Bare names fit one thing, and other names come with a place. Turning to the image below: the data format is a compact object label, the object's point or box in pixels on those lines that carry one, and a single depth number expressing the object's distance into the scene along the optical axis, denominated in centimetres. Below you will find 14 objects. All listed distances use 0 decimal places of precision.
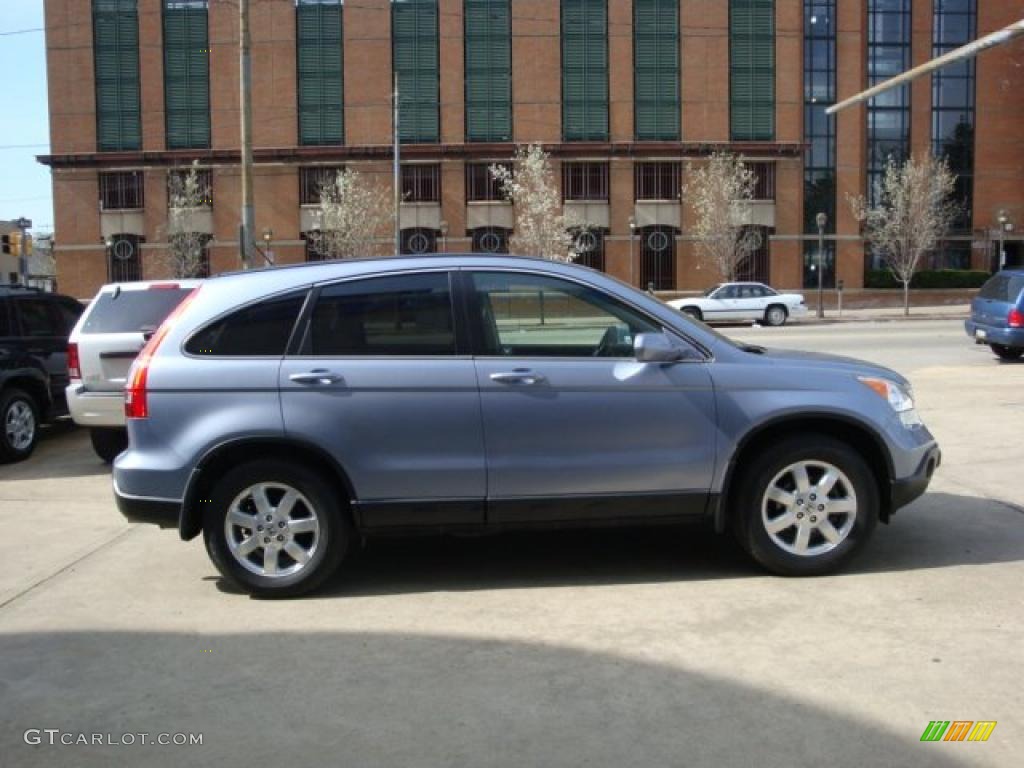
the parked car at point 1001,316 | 1775
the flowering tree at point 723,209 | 4625
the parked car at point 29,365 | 1013
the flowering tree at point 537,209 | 4553
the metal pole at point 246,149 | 1720
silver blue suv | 528
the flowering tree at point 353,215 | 4694
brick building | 4894
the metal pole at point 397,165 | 3416
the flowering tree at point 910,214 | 4572
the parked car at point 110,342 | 902
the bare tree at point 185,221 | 4850
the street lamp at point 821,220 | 4009
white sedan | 3600
